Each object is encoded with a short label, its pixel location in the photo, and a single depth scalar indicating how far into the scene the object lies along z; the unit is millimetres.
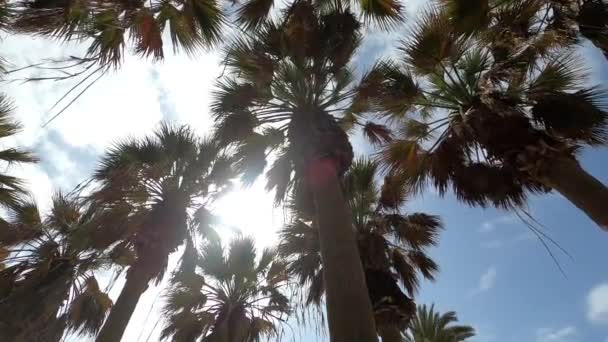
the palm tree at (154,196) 7812
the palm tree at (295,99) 6590
